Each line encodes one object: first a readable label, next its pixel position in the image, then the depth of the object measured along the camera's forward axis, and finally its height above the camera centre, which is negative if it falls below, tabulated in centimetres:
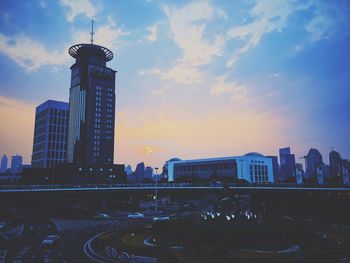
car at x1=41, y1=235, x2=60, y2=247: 4297 -969
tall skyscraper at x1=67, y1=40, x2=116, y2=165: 19662 +2595
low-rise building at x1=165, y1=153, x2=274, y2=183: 19676 +183
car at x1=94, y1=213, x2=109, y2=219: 8031 -1076
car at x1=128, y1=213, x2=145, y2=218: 8088 -1053
